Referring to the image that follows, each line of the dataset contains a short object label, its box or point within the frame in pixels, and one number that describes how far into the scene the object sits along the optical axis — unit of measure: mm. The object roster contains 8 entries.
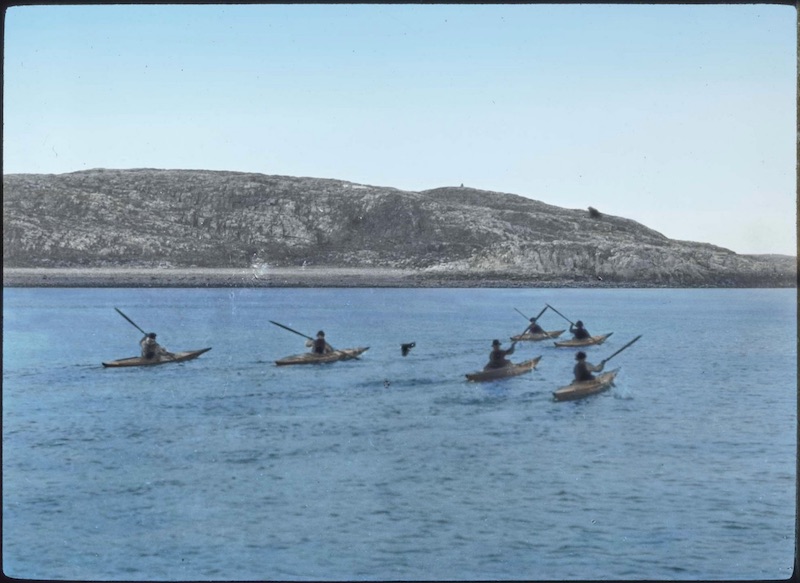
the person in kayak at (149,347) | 37938
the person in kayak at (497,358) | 34050
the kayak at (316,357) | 39688
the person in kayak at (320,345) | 38938
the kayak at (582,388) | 31203
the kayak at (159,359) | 38531
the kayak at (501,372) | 35625
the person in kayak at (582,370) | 29984
